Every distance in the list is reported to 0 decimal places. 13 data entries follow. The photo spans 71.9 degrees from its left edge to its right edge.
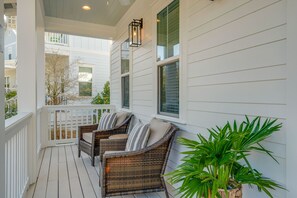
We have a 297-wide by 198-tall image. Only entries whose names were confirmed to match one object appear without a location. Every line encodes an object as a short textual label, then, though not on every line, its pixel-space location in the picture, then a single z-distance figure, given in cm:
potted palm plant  125
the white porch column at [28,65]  291
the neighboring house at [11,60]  680
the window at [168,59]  280
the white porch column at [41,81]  472
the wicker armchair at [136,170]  229
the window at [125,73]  476
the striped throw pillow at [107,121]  404
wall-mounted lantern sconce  386
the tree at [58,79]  810
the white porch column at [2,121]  132
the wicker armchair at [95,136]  368
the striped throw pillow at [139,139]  256
